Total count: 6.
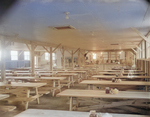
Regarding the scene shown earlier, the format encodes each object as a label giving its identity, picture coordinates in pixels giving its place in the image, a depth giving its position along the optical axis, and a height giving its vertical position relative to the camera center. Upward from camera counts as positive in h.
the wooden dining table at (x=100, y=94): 3.16 -0.69
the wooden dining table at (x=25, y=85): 4.80 -0.70
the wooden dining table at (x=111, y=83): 4.62 -0.64
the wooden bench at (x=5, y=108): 3.40 -1.00
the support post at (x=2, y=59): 7.05 +0.11
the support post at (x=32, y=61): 9.47 +0.05
